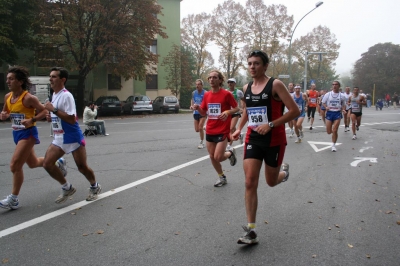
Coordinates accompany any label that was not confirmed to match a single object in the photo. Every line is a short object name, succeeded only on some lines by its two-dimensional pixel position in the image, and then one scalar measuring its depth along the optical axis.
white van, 25.94
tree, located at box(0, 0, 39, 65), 24.00
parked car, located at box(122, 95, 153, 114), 29.73
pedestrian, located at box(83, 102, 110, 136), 14.20
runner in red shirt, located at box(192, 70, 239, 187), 5.94
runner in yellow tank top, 4.84
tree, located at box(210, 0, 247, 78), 46.44
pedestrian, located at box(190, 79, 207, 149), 9.16
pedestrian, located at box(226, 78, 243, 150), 7.91
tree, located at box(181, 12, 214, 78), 51.72
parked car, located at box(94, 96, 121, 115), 28.61
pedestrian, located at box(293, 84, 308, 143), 11.72
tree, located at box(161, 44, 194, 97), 38.41
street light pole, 28.34
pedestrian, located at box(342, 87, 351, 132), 13.89
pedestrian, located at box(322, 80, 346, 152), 10.27
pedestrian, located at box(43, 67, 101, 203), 4.81
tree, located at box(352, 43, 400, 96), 70.50
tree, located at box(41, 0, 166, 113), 26.12
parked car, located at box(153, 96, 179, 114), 31.61
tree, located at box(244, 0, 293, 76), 46.19
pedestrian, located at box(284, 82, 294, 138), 12.58
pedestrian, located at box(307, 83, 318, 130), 16.66
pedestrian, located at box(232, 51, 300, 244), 3.77
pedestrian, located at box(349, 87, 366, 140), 12.84
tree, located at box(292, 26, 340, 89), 54.19
